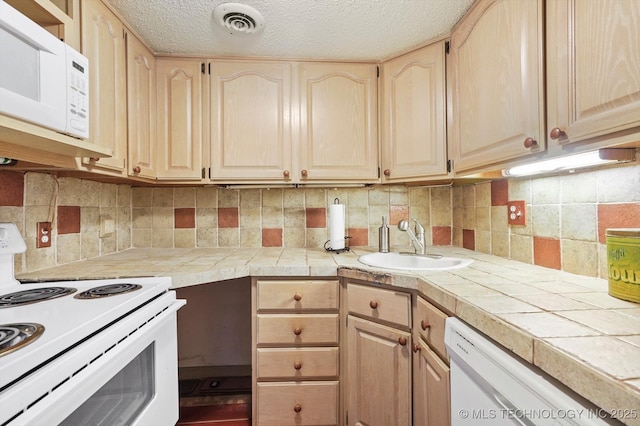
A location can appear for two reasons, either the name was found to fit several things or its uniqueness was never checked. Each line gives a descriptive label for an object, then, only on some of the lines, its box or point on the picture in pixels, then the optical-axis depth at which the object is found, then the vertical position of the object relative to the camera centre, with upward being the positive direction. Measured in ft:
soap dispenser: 5.39 -0.45
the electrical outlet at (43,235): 3.90 -0.25
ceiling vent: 3.87 +2.96
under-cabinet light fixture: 2.51 +0.55
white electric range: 1.71 -1.02
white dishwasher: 1.46 -1.12
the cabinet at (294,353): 4.16 -2.11
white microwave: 2.13 +1.24
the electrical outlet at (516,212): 4.10 +0.02
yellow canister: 2.31 -0.45
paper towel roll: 5.27 -0.20
